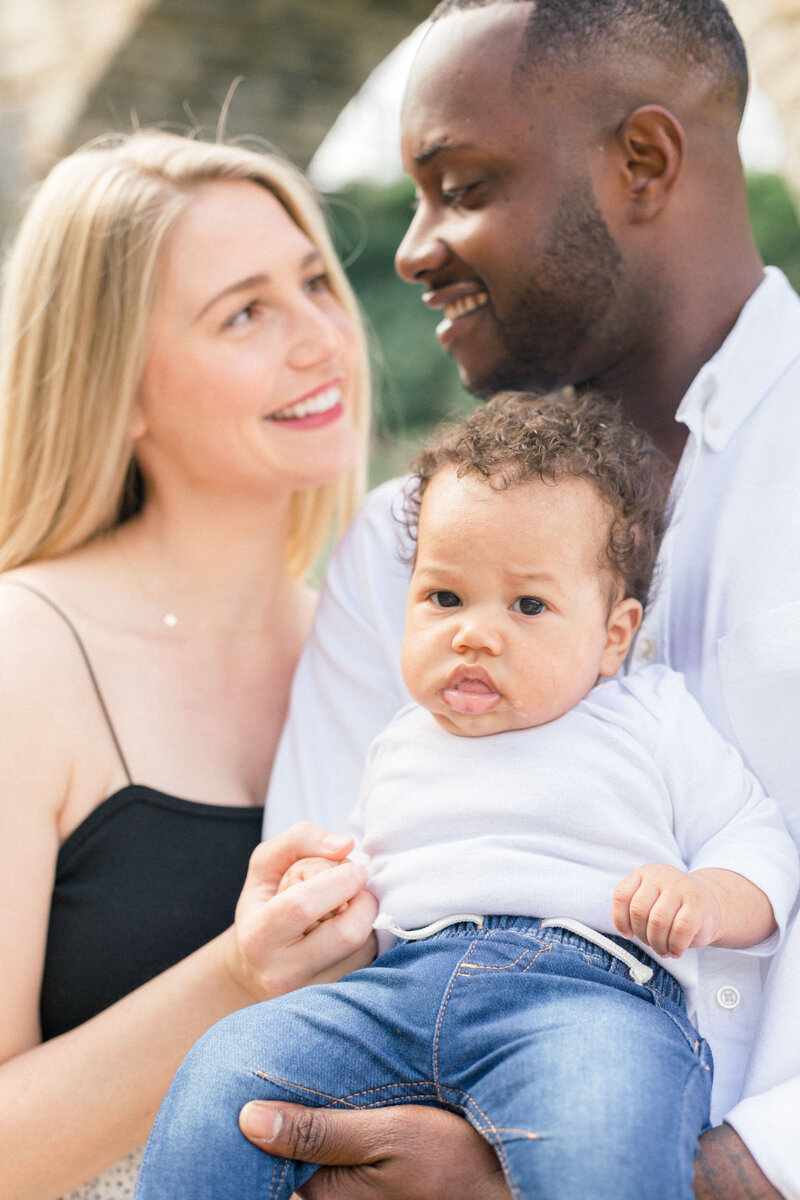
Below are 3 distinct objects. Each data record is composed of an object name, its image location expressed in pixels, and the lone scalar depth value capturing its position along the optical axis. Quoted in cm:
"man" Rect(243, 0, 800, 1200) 130
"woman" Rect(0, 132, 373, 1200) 129
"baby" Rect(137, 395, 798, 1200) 112
